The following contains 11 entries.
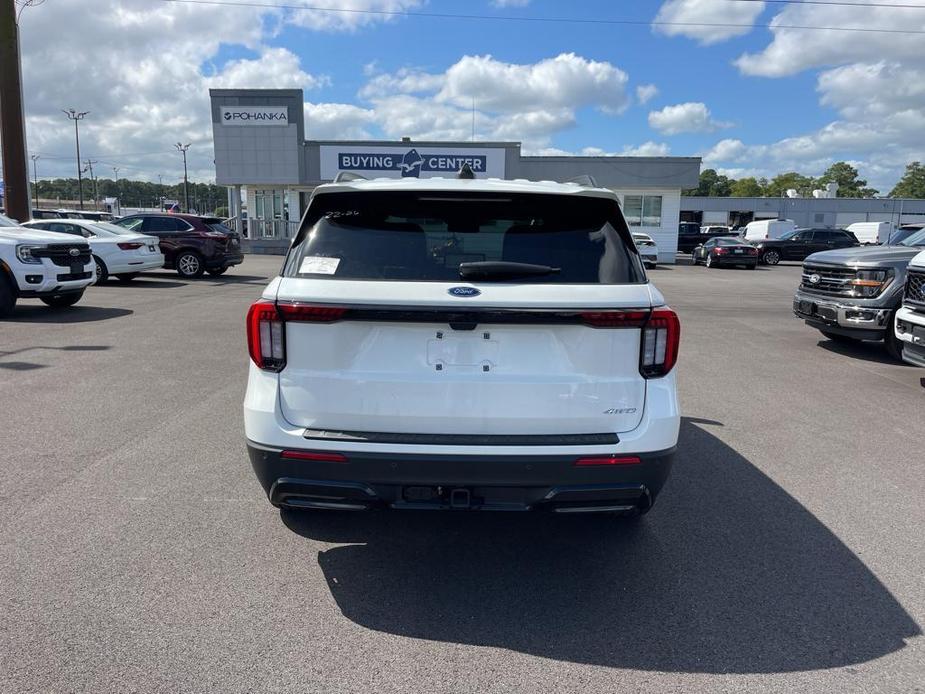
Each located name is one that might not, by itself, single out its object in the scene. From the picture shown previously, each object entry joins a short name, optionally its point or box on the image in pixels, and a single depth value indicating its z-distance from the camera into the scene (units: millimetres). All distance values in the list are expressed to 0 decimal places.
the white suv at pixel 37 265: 11680
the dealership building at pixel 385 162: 35000
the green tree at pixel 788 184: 126750
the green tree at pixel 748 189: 132500
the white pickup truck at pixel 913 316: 7312
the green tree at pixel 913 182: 124500
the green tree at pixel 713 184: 146875
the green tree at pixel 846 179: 136250
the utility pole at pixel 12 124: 18297
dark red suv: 19750
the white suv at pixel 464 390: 3086
